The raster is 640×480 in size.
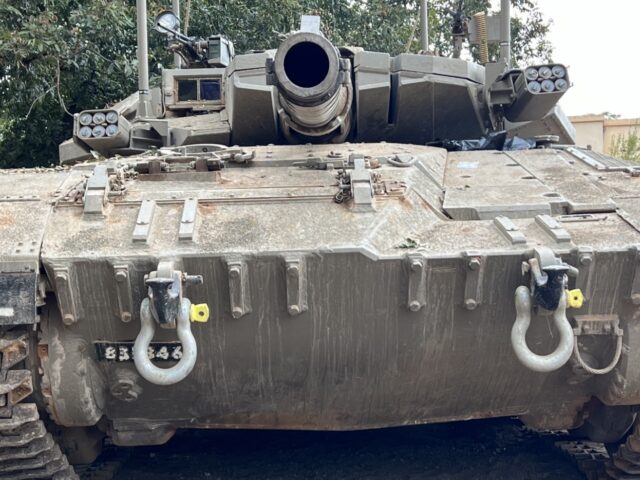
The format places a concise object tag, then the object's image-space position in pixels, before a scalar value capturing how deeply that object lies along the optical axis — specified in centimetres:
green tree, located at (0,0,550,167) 1337
